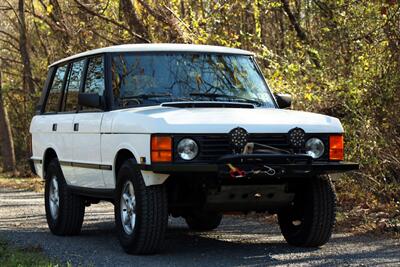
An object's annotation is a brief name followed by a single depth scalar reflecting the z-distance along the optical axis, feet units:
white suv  25.02
